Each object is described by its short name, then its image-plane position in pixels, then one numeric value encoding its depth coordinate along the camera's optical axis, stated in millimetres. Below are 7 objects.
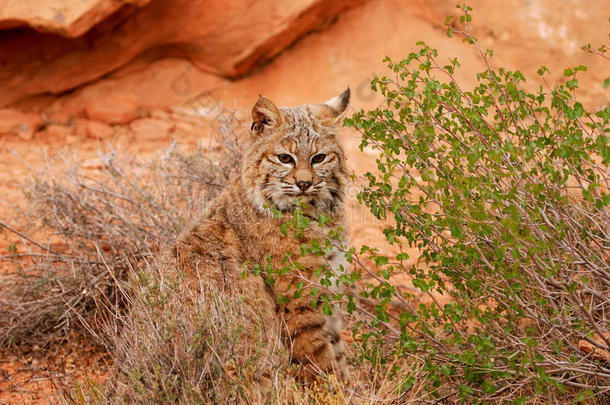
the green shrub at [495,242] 6211
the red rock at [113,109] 20453
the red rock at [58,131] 19844
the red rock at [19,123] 19687
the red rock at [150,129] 19734
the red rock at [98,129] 19859
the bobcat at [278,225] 8055
